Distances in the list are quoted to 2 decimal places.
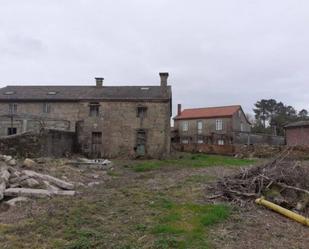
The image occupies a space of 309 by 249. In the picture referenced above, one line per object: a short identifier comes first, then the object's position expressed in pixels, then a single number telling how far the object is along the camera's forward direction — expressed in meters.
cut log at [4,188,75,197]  5.91
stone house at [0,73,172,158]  18.12
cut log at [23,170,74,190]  6.80
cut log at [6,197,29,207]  5.47
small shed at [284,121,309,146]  22.48
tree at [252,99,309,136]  42.18
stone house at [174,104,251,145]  30.33
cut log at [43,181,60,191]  6.36
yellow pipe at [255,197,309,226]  4.75
